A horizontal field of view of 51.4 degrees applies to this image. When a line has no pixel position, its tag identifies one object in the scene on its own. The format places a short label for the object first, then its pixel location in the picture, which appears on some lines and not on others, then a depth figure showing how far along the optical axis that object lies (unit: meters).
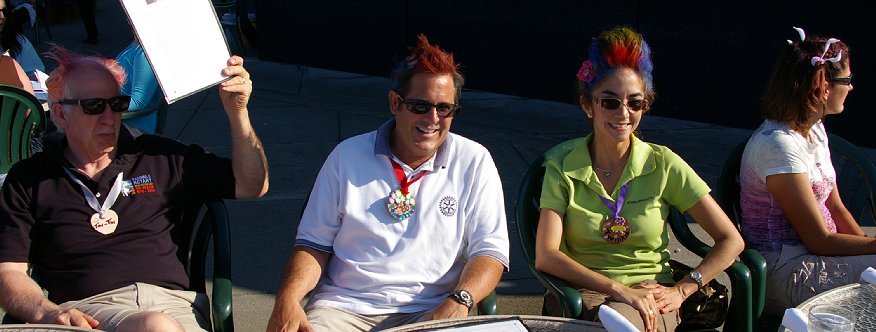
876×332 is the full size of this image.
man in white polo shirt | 3.10
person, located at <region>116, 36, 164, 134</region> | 4.88
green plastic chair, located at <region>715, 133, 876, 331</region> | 3.67
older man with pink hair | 3.01
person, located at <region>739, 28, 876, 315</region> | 3.34
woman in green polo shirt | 3.19
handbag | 3.18
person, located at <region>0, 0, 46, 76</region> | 5.30
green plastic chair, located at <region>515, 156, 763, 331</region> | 3.06
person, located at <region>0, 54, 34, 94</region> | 4.85
